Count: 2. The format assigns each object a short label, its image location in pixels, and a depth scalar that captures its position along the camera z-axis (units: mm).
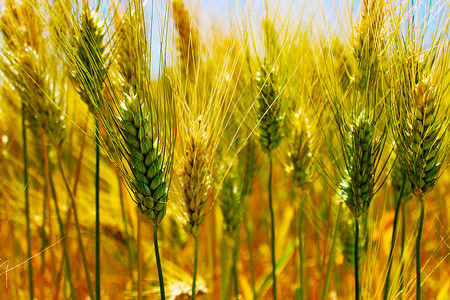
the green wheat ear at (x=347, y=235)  649
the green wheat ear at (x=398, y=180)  603
